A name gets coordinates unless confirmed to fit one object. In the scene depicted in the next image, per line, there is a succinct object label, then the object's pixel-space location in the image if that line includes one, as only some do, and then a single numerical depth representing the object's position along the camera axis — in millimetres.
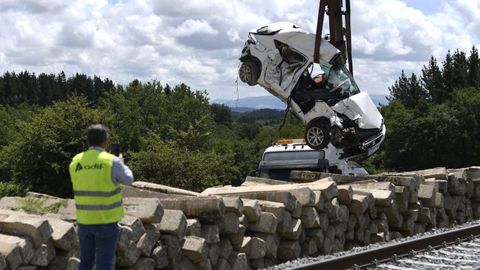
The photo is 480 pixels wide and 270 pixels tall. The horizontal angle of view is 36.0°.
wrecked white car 16047
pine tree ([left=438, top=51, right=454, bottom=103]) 81750
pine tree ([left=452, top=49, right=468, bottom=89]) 82500
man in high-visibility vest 6676
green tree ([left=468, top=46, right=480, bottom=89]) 82106
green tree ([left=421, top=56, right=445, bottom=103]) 82938
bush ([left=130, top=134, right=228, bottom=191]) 40469
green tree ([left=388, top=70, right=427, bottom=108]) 85562
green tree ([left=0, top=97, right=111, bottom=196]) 39750
